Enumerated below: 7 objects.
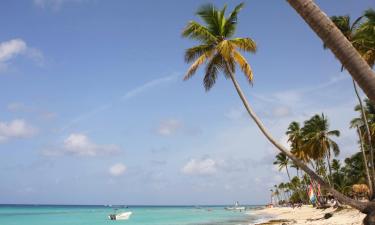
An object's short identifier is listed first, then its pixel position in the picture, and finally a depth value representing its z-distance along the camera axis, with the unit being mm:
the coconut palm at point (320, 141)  48688
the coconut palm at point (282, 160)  80500
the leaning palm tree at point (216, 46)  19391
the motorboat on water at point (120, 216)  79625
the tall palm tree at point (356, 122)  39469
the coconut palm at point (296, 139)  58125
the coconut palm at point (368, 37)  19953
